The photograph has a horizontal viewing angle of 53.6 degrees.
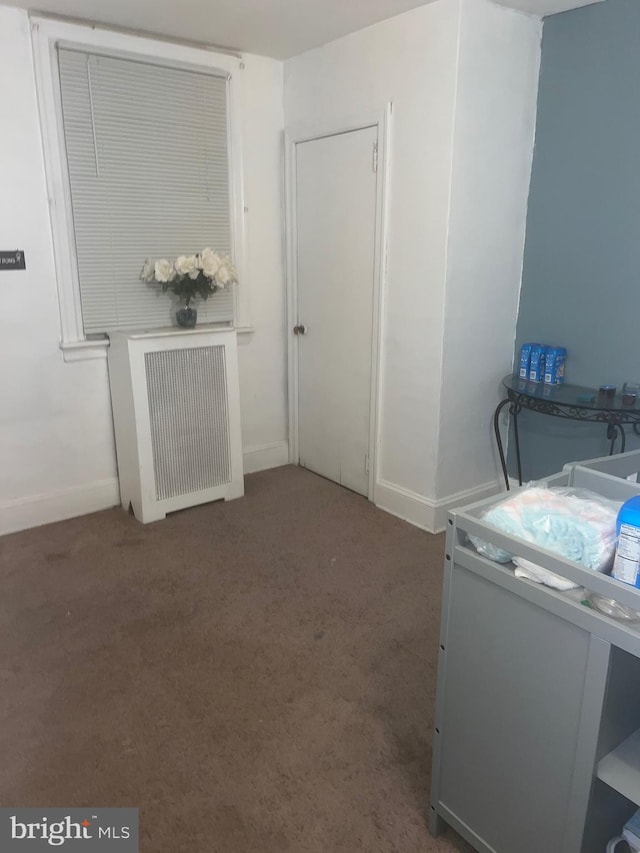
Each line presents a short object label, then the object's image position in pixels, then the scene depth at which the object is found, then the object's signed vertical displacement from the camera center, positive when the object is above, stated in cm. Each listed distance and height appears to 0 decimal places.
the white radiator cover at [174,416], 328 -85
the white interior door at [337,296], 340 -23
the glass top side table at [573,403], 279 -64
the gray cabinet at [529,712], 121 -93
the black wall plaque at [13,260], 306 -3
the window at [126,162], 308 +47
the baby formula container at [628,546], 119 -53
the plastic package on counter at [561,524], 130 -56
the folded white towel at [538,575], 127 -63
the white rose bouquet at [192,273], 338 -9
